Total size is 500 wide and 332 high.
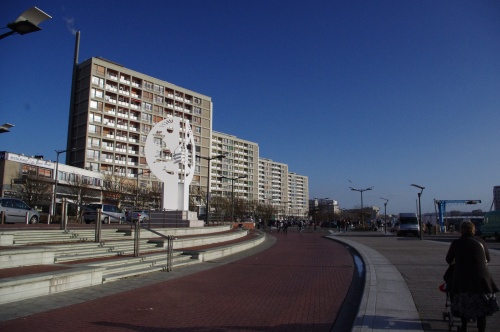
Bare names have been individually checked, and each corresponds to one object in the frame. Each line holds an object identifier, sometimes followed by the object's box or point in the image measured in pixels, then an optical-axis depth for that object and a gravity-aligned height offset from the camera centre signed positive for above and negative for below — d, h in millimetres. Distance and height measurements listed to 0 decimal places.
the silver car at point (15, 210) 21812 +127
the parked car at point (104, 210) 29720 +10
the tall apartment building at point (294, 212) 194000 +1471
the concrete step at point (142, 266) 9497 -1493
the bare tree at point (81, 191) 50812 +3151
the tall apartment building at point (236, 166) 129250 +17768
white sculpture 25219 +3487
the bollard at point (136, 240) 11766 -805
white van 35344 -826
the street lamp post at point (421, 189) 30383 +2113
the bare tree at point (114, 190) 60900 +3778
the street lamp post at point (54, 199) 44219 +1564
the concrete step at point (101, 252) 10244 -1163
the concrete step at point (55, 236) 11919 -808
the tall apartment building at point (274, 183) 172200 +14774
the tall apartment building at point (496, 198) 78162 +3864
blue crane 49906 +1345
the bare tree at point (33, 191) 42625 +2433
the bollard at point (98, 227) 12883 -490
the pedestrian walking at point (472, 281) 4926 -833
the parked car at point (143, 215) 34369 -129
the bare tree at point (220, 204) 80669 +2214
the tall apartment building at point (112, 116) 80188 +21318
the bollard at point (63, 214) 14812 -43
